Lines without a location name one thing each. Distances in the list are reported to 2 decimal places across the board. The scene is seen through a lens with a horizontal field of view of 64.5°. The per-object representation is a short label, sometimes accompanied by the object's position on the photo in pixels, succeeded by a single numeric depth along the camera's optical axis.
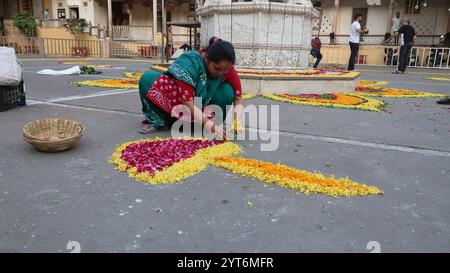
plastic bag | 4.17
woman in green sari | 3.01
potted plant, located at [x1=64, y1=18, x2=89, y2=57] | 22.75
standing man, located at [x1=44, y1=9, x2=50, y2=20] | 24.97
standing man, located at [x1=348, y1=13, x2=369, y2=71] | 10.98
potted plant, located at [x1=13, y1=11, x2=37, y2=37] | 23.34
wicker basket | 2.80
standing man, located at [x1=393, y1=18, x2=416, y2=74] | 11.59
